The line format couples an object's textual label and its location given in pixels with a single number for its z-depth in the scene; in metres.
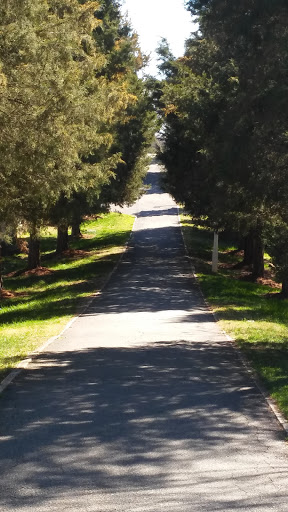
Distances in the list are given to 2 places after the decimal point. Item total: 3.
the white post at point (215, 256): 29.53
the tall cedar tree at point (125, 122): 33.78
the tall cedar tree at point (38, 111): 13.19
